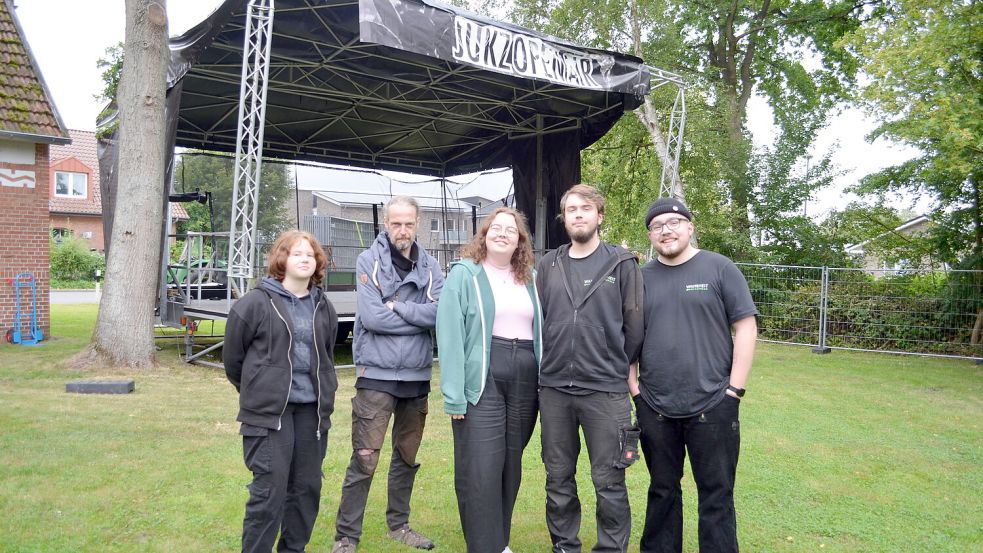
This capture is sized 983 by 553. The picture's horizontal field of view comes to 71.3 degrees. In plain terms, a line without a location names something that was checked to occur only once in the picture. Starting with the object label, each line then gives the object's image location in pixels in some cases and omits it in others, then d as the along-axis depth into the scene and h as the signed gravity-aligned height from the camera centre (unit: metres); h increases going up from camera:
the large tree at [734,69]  14.38 +4.99
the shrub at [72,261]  27.25 -0.12
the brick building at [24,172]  9.77 +1.23
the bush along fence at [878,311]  10.78 -0.67
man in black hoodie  2.73 -0.40
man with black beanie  2.72 -0.40
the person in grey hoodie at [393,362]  3.03 -0.44
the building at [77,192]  28.69 +2.84
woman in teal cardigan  2.76 -0.43
